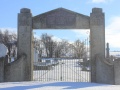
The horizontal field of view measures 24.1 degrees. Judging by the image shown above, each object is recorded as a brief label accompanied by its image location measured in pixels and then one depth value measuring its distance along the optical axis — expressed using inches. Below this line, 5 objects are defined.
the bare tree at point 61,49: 834.8
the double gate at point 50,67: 840.0
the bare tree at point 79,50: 852.0
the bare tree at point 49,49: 758.8
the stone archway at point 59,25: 684.7
